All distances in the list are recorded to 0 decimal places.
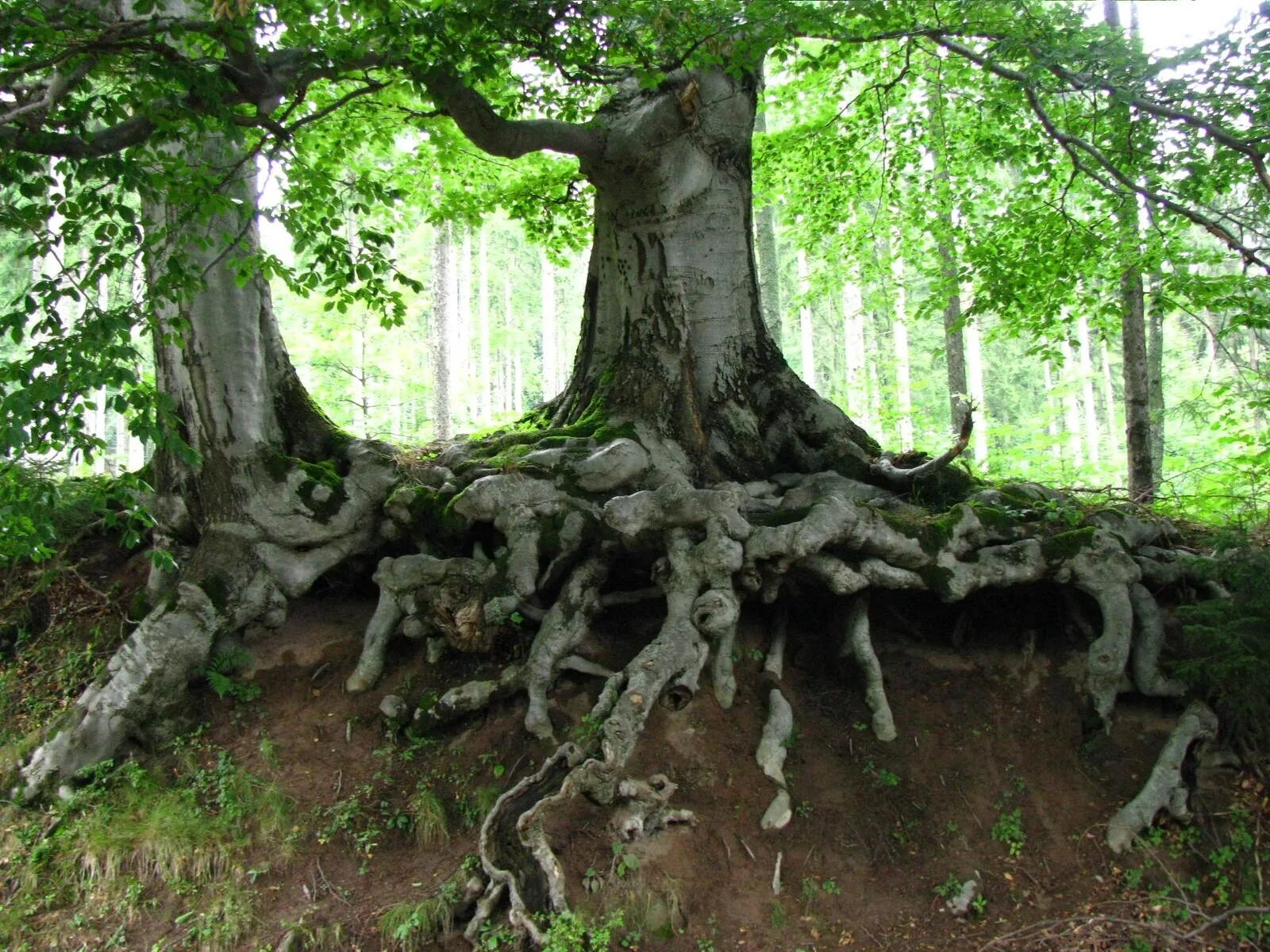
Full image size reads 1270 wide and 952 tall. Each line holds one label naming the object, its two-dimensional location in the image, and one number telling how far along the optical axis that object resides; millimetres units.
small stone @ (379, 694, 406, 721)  5480
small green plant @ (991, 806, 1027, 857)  4777
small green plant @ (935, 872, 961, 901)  4562
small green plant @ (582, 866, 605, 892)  4348
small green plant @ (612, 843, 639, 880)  4414
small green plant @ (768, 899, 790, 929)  4379
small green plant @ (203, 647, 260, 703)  5711
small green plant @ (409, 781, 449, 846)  4836
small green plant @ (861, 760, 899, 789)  5086
